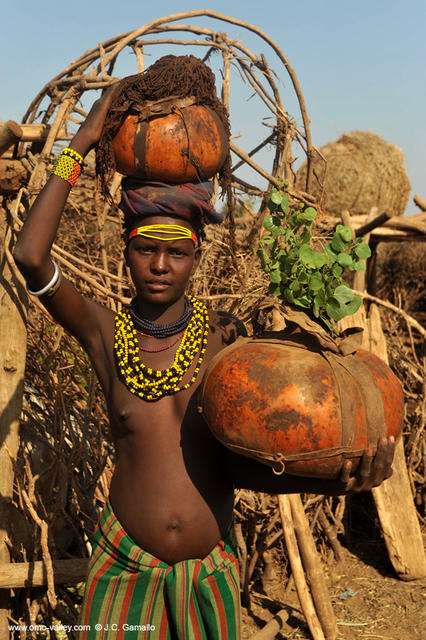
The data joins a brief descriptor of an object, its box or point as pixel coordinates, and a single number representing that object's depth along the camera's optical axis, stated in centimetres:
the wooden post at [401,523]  510
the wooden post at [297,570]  382
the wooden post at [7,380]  315
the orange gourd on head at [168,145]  211
